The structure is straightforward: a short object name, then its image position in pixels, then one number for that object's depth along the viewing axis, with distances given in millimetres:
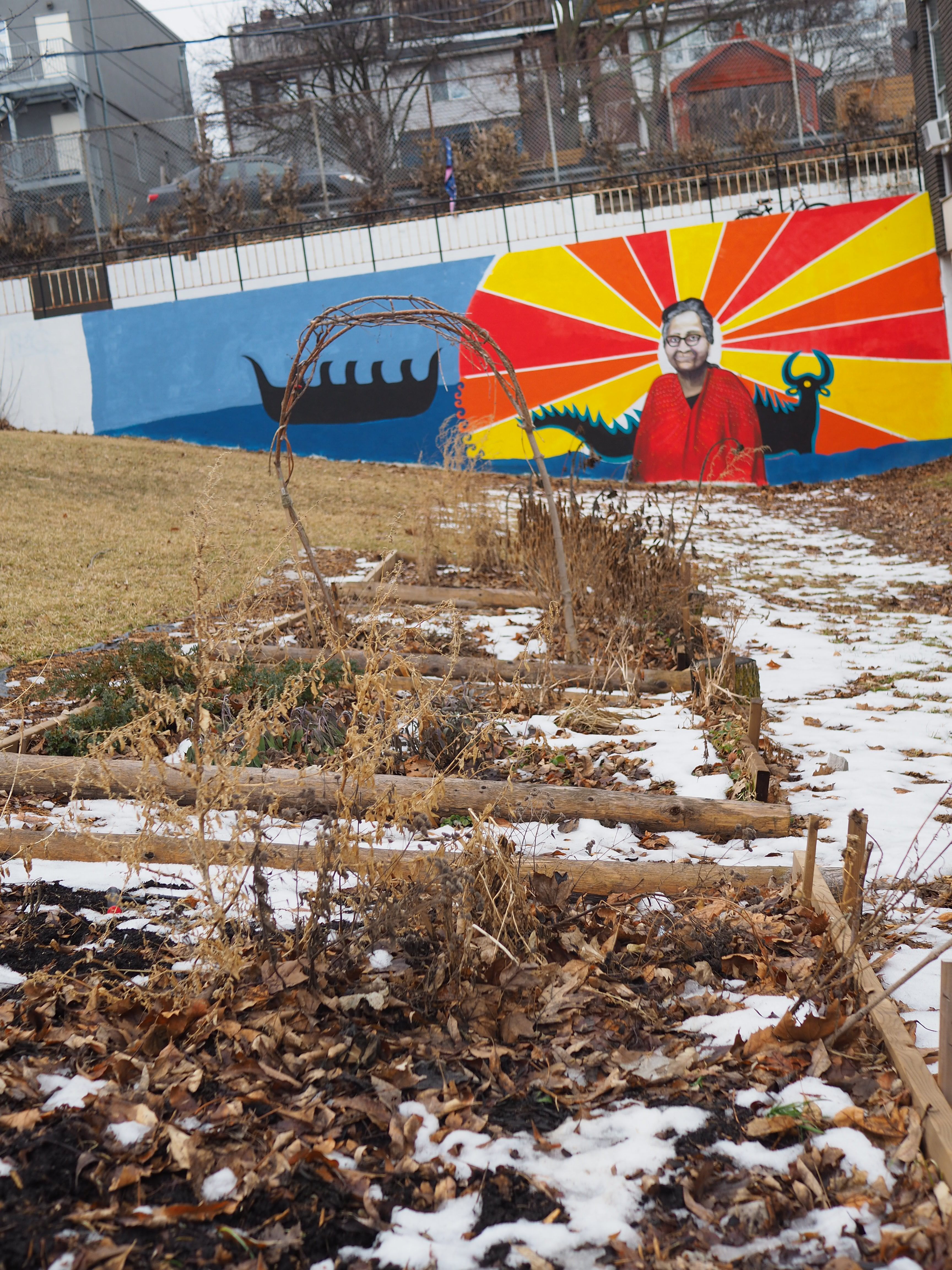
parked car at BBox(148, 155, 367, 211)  21016
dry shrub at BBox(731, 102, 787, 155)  19188
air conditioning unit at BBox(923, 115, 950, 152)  14750
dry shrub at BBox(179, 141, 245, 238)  19984
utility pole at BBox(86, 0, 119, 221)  21078
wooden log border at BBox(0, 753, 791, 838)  4047
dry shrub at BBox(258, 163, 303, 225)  20719
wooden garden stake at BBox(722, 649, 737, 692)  5418
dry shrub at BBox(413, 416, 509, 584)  9289
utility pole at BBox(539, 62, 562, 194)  19500
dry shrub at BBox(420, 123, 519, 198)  19656
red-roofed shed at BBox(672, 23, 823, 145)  20125
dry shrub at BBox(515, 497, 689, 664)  6883
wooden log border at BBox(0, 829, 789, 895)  3445
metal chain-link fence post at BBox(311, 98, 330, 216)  19828
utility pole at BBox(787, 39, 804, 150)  19469
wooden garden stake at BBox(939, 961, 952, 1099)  2314
